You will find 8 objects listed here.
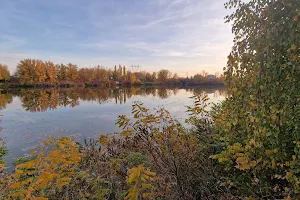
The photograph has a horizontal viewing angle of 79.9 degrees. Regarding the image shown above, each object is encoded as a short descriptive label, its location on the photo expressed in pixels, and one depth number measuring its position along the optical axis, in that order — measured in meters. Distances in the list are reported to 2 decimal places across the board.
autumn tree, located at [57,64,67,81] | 61.09
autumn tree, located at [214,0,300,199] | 1.50
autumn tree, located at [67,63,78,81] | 63.54
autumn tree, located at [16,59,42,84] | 51.03
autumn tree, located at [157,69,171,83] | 80.12
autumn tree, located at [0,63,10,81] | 51.83
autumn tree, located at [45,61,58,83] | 55.56
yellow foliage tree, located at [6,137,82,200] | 1.71
